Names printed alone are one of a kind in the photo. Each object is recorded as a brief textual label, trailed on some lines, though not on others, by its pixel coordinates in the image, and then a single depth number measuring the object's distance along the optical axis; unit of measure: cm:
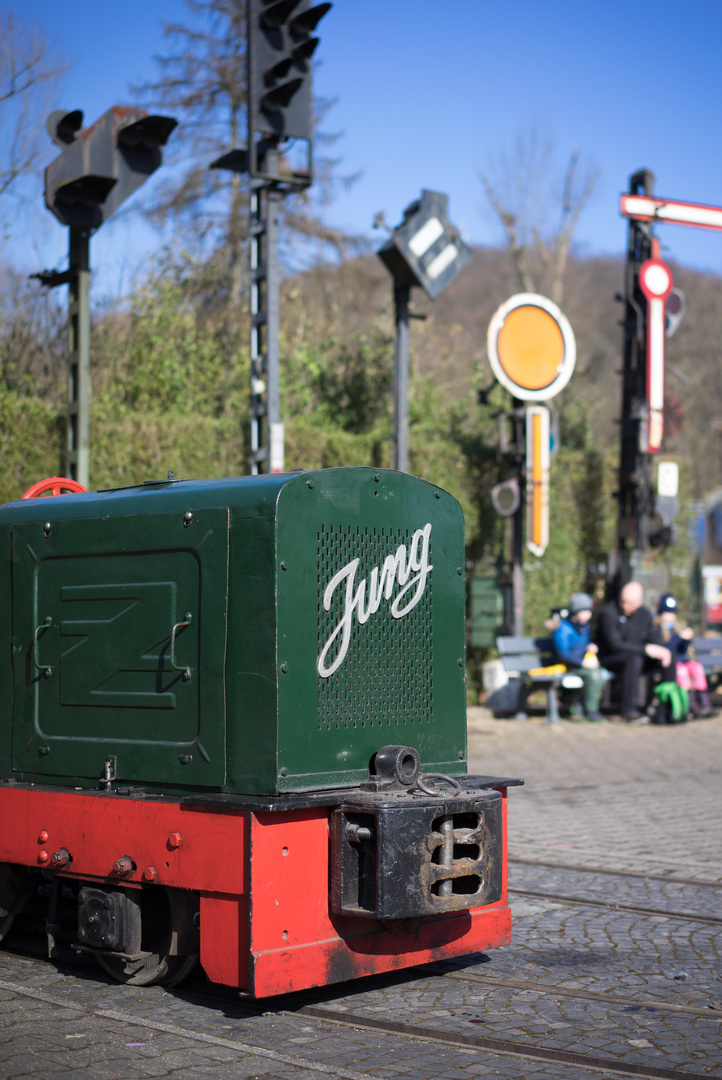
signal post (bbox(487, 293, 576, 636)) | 1509
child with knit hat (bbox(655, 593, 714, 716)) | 1480
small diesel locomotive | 416
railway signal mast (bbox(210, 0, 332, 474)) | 1039
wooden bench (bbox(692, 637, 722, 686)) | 1595
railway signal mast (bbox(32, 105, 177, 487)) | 1020
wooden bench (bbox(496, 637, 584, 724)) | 1392
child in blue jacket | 1397
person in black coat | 1429
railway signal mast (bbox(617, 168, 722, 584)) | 1563
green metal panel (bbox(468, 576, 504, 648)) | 1491
